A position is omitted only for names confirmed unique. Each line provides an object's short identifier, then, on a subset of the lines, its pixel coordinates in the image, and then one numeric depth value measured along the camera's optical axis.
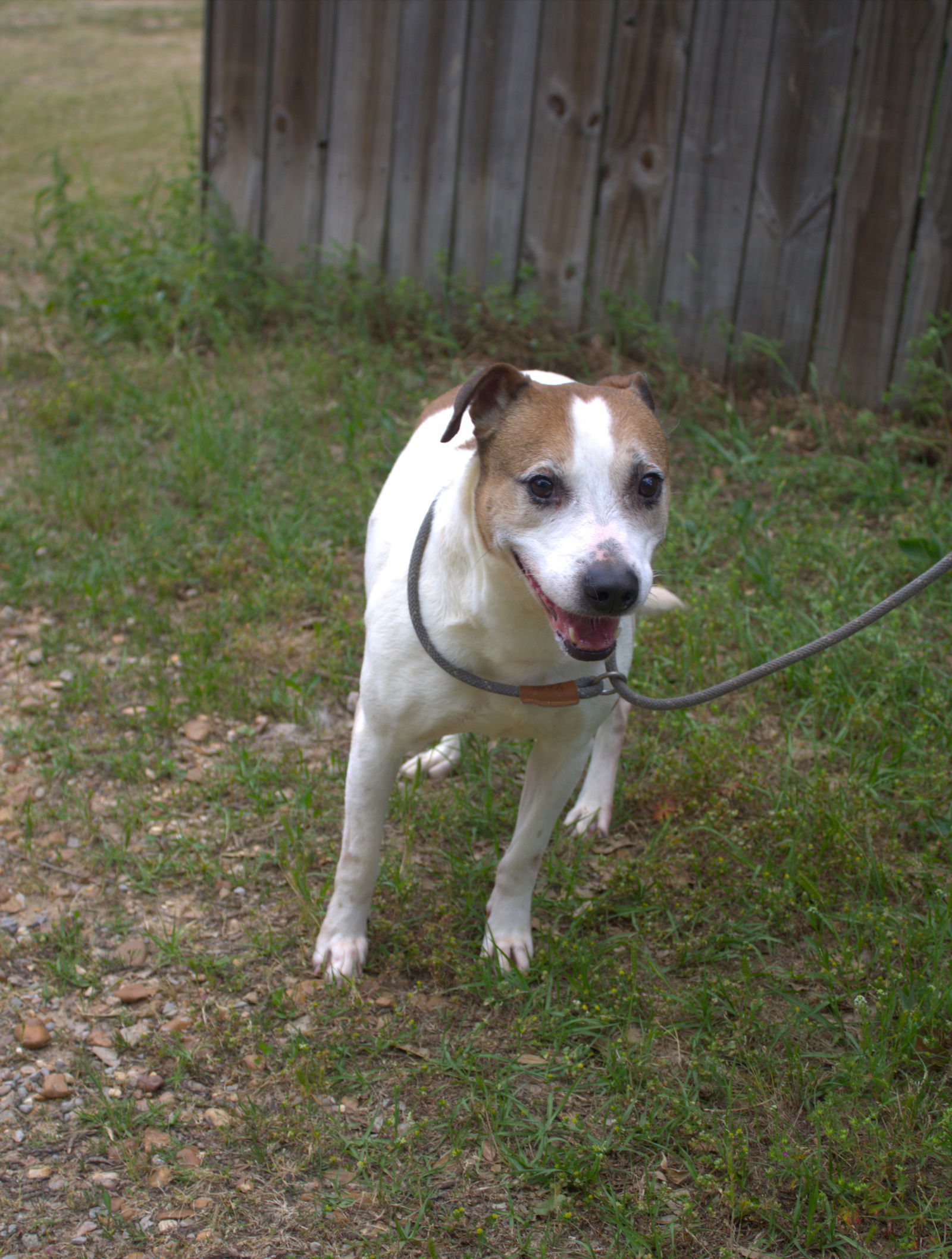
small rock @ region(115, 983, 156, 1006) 2.79
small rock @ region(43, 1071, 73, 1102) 2.52
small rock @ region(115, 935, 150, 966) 2.89
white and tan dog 2.26
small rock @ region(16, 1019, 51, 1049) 2.62
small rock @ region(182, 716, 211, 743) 3.67
